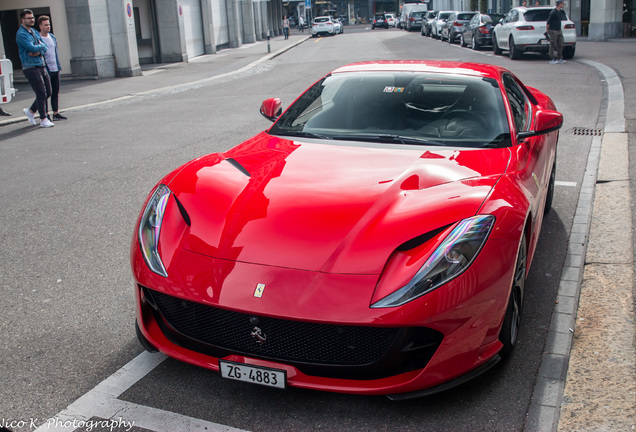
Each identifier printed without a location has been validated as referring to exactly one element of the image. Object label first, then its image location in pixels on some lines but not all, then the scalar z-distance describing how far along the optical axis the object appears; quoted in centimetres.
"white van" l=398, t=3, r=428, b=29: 6269
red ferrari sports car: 280
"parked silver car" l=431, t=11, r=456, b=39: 4038
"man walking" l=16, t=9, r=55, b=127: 1212
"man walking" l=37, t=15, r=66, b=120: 1279
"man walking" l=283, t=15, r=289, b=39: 5707
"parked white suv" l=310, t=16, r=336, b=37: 6203
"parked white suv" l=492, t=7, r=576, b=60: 2239
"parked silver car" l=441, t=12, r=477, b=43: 3503
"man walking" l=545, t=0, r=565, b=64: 2127
